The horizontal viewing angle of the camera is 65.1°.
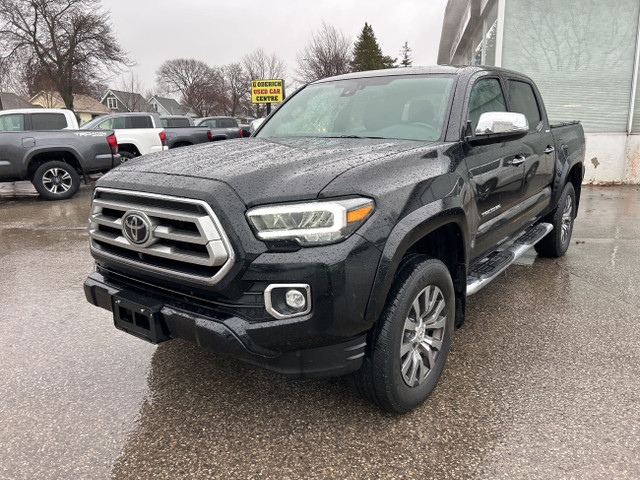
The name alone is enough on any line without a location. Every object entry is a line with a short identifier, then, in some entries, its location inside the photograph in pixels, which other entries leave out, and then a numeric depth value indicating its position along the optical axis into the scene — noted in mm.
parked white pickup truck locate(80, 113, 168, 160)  13056
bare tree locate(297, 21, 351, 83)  37688
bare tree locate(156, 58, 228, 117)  70000
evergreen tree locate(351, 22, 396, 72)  43750
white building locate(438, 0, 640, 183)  10461
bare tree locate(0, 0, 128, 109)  28766
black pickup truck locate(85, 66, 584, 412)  2061
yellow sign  16500
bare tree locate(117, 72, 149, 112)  68525
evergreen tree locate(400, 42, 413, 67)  66062
